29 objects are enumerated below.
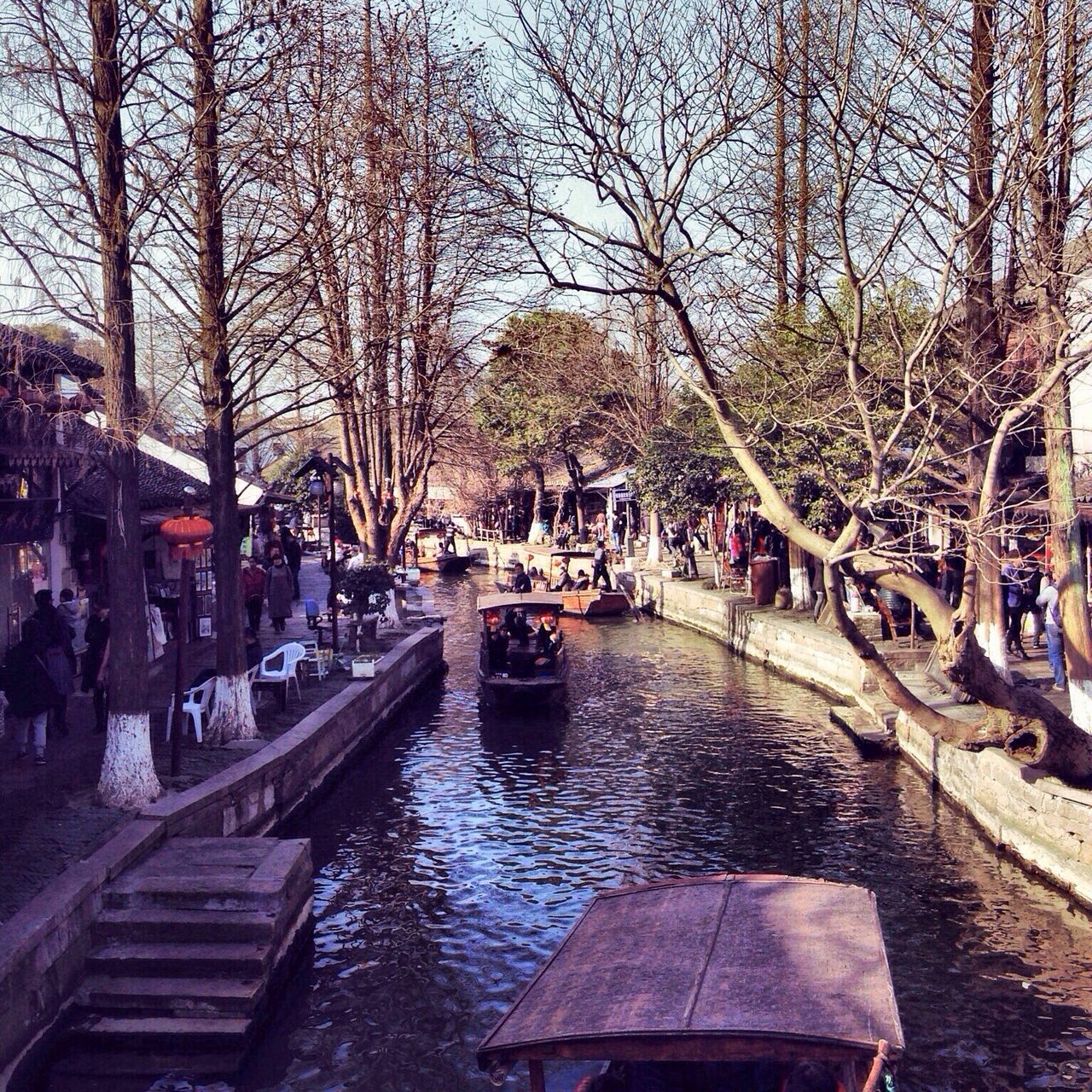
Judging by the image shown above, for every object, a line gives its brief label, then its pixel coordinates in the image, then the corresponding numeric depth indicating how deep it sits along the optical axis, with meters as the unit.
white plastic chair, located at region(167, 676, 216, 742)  13.76
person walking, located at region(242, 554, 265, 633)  22.31
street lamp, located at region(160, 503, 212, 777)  14.26
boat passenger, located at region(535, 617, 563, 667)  20.39
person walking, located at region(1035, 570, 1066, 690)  16.12
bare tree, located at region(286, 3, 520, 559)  13.19
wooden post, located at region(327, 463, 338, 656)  21.02
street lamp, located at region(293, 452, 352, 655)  21.34
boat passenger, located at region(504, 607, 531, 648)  22.06
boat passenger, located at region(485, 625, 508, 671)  21.09
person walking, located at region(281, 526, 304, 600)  32.50
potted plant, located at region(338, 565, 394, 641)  21.19
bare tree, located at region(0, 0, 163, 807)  10.62
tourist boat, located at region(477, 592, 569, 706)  19.64
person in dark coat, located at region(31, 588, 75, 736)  12.84
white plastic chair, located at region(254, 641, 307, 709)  16.00
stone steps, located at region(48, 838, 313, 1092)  7.92
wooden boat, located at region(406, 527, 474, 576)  50.91
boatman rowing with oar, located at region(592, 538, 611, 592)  34.78
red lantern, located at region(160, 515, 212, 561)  14.27
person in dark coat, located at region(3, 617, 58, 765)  11.92
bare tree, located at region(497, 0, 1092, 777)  10.23
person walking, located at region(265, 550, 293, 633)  24.42
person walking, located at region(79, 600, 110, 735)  14.16
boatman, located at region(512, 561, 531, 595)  28.31
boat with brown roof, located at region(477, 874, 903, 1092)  5.40
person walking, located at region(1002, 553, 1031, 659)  18.47
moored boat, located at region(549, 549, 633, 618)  33.94
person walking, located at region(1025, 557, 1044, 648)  19.14
